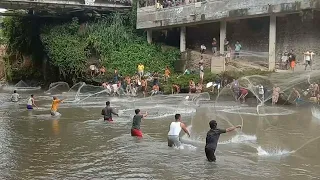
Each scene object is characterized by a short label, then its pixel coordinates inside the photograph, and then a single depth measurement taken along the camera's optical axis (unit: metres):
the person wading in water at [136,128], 15.26
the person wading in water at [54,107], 21.34
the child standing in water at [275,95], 23.53
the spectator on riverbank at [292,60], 28.16
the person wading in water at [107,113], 19.00
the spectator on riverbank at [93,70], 36.78
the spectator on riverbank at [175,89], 30.27
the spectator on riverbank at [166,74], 32.78
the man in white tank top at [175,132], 12.94
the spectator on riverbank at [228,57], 31.94
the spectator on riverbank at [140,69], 34.81
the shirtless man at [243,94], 24.42
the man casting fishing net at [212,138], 11.28
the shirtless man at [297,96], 22.77
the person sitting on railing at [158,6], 37.53
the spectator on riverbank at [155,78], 32.25
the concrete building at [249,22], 28.75
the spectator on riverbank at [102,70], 36.12
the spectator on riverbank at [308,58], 27.17
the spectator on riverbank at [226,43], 33.38
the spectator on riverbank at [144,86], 32.12
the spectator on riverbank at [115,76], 34.66
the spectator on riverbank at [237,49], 32.75
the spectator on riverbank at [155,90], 30.94
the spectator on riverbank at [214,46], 34.44
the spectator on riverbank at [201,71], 30.39
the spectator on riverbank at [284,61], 29.06
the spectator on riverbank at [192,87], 29.20
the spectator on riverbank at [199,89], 28.95
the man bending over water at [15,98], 29.92
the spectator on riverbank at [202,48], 35.47
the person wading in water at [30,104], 24.58
